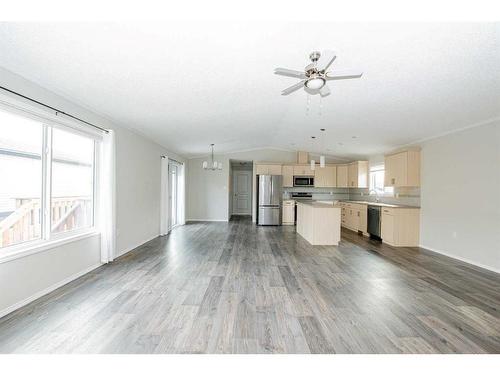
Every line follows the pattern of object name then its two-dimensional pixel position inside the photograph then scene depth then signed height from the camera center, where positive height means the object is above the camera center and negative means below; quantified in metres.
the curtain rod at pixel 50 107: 2.38 +0.91
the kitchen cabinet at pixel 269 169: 8.95 +0.69
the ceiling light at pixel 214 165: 7.46 +0.71
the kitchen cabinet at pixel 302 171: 9.00 +0.63
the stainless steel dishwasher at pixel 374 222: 6.11 -0.83
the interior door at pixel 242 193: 11.53 -0.26
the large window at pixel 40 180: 2.52 +0.07
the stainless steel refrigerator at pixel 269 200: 8.62 -0.42
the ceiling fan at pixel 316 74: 2.22 +1.08
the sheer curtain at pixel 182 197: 8.44 -0.35
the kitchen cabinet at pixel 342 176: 8.80 +0.46
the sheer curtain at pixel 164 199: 6.49 -0.32
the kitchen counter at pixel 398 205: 5.80 -0.40
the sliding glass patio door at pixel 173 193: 7.45 -0.20
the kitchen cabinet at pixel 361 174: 7.95 +0.48
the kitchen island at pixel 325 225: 5.56 -0.83
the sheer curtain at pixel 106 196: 3.93 -0.16
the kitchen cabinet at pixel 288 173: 9.01 +0.55
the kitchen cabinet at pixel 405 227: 5.48 -0.84
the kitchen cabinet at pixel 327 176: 8.89 +0.45
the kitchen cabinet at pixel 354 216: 6.84 -0.83
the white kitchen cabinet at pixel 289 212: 8.83 -0.86
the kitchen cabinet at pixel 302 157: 9.15 +1.16
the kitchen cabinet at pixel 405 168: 5.51 +0.48
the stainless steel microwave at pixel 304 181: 8.97 +0.27
